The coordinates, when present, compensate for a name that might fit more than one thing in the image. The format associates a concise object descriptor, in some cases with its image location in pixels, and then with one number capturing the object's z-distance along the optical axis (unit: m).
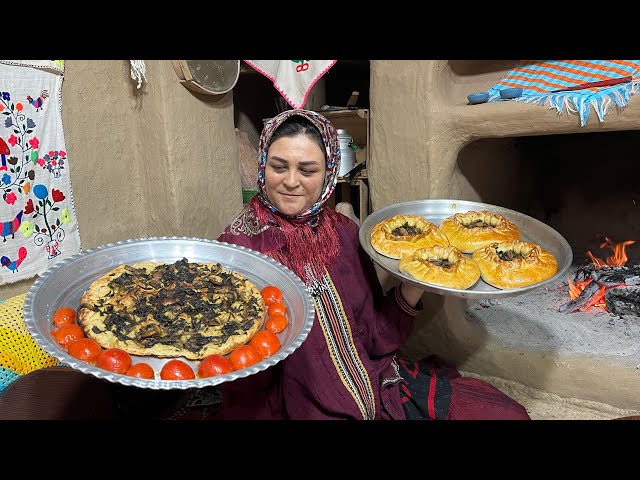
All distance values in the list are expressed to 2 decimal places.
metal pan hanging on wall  2.69
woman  1.96
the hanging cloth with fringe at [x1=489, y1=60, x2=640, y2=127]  2.15
